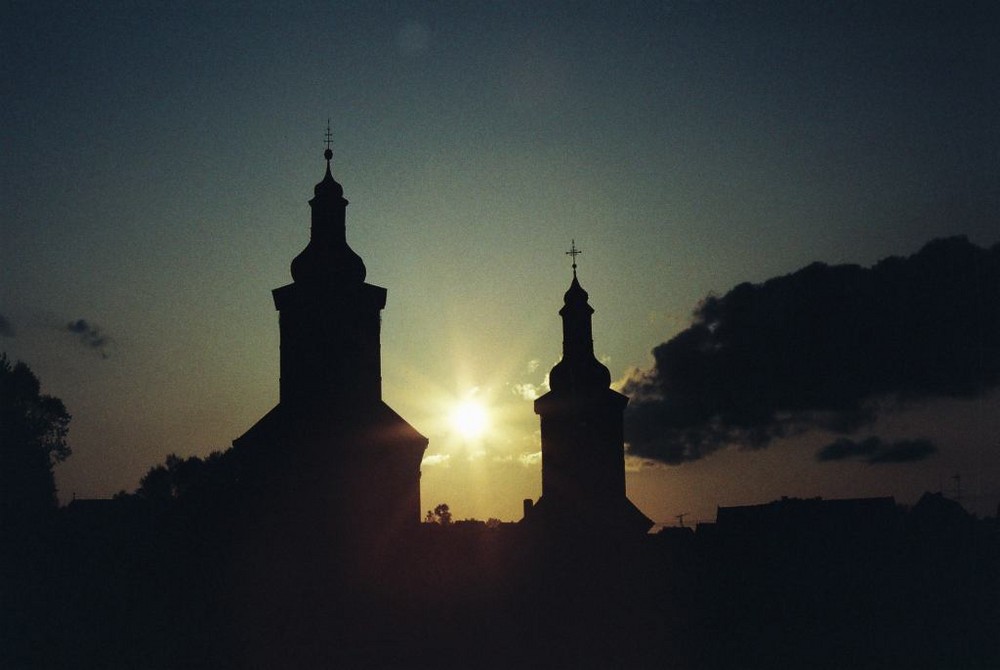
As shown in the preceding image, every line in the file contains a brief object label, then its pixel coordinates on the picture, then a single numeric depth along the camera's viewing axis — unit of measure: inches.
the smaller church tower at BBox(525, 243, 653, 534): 2116.1
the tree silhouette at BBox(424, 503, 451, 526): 4961.6
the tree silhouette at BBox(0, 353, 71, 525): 2385.6
